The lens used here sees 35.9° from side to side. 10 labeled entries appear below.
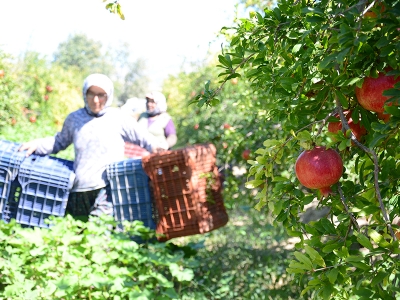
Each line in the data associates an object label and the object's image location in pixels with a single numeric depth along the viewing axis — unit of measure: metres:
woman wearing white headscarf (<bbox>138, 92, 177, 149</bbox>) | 6.24
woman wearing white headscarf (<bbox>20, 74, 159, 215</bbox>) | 4.08
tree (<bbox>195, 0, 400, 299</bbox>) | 1.16
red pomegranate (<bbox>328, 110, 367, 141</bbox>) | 1.42
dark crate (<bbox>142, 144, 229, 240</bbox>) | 3.82
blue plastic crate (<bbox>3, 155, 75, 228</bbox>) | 3.94
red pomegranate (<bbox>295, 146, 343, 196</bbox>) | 1.26
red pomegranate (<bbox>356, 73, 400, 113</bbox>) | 1.21
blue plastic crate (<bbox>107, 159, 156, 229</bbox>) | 3.97
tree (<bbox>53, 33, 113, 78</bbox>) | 40.00
